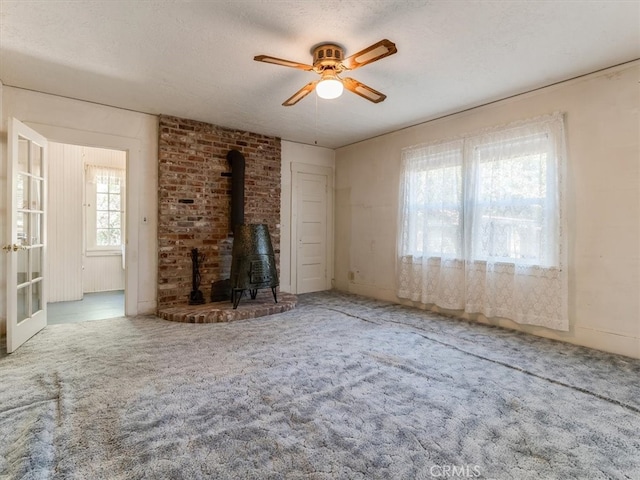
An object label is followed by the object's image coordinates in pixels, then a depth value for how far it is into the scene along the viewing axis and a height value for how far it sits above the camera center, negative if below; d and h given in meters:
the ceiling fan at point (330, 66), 2.45 +1.34
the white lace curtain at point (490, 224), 3.26 +0.19
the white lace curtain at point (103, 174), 5.68 +1.14
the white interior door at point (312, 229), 5.59 +0.19
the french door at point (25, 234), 2.88 +0.03
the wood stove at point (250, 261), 4.14 -0.28
